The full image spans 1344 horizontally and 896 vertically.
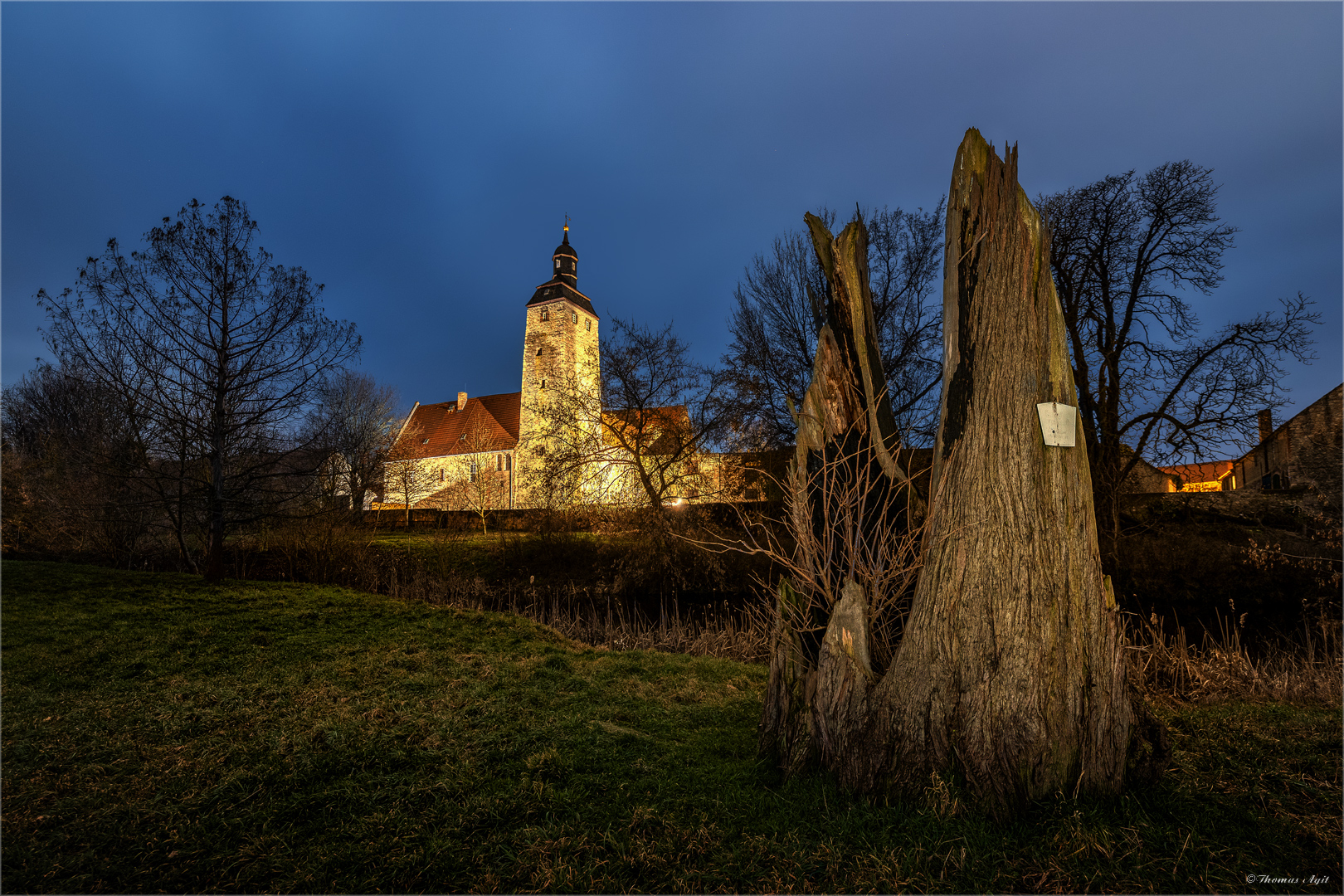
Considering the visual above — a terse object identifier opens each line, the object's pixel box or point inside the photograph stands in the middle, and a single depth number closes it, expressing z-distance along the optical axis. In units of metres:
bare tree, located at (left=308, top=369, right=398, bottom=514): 25.31
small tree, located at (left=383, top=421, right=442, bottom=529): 29.97
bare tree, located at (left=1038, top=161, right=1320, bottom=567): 13.30
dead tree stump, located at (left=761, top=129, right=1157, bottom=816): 3.35
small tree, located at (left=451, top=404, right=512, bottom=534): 40.16
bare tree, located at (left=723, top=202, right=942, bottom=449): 18.86
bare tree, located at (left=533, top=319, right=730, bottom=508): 20.58
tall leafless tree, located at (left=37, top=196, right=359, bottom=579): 11.55
